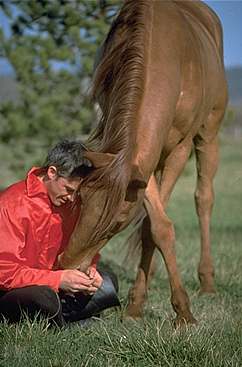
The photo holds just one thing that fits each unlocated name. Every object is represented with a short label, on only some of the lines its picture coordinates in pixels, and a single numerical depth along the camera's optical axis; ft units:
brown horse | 22.90
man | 23.27
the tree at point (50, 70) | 59.74
